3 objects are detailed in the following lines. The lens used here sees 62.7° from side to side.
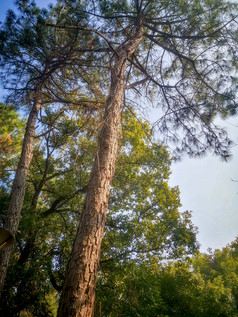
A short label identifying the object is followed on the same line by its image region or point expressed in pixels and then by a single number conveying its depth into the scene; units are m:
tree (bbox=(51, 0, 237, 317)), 3.60
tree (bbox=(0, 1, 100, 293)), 4.25
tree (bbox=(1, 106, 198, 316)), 5.63
